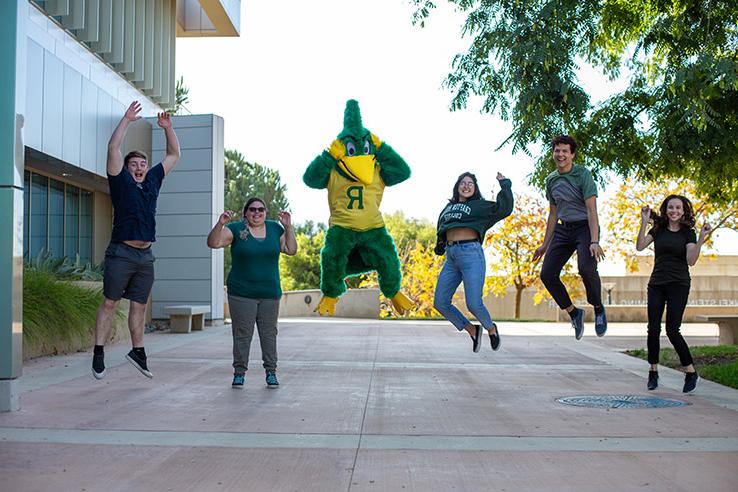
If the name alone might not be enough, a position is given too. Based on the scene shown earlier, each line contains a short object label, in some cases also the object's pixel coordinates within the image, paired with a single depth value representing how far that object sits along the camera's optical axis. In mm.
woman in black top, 8227
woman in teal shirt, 8445
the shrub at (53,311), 11734
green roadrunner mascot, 8305
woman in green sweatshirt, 8344
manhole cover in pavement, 7502
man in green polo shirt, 8055
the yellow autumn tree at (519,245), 32031
